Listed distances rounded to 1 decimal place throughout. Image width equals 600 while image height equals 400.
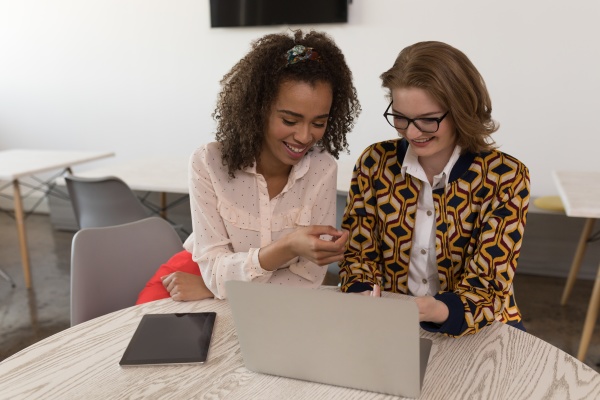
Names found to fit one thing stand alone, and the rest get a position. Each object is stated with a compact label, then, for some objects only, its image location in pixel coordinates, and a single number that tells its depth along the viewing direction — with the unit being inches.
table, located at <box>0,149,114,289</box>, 125.8
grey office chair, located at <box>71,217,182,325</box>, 65.3
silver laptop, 35.3
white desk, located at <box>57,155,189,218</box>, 117.1
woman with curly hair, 57.1
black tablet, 45.3
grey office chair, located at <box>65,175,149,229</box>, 103.8
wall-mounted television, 148.4
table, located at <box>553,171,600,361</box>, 86.0
